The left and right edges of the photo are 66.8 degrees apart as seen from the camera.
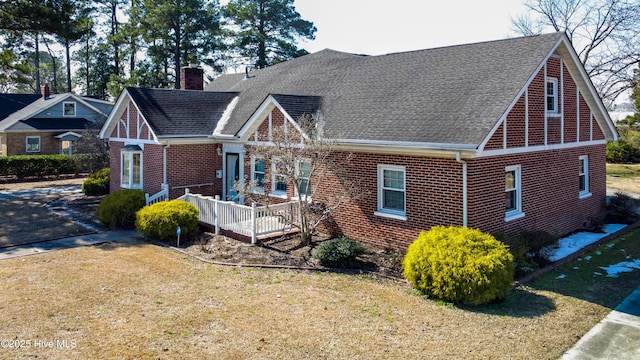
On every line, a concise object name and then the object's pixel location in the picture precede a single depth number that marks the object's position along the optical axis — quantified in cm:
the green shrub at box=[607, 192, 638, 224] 1809
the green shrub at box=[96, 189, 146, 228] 1702
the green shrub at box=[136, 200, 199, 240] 1505
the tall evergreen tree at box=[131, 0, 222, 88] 4225
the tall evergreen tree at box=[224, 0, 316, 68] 4616
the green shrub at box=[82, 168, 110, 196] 2511
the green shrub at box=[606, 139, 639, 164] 3941
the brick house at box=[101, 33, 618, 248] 1256
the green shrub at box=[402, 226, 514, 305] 960
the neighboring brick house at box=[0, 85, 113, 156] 3931
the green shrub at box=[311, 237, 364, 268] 1218
